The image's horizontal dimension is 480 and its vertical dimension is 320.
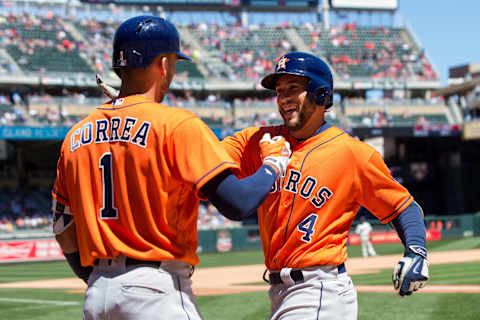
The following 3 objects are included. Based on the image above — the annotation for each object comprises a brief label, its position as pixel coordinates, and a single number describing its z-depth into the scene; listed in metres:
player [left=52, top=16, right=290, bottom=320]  5.15
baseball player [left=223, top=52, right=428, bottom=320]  7.09
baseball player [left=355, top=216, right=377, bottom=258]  41.53
